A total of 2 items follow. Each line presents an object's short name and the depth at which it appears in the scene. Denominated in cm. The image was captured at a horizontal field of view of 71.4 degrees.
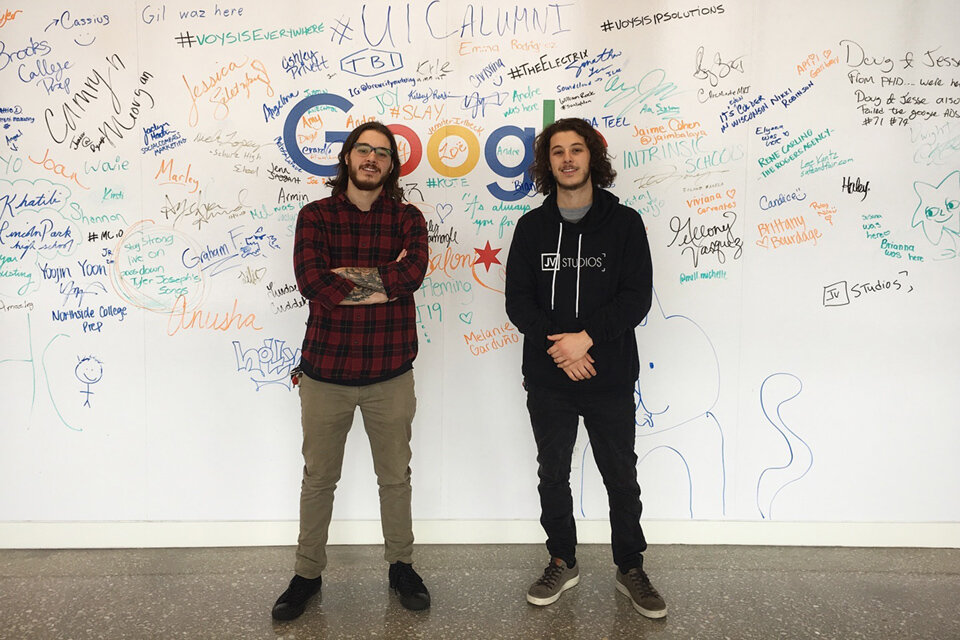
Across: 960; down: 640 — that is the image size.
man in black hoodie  232
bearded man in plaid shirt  231
